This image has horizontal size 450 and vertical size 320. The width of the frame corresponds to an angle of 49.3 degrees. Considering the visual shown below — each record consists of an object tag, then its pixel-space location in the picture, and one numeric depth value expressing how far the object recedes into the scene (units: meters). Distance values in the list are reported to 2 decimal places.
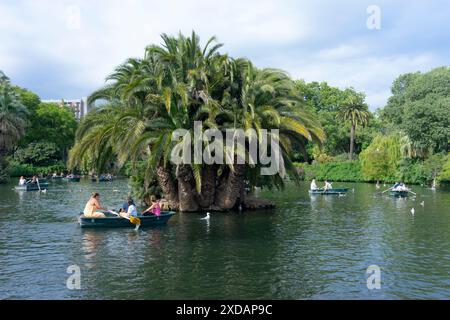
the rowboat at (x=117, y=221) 24.33
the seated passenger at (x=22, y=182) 55.00
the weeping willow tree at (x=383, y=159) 68.19
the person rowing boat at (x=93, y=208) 24.62
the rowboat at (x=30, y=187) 54.13
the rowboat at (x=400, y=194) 43.94
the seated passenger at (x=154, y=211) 25.88
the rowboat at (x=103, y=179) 79.17
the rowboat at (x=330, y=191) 47.29
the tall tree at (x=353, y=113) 88.06
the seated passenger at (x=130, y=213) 24.94
